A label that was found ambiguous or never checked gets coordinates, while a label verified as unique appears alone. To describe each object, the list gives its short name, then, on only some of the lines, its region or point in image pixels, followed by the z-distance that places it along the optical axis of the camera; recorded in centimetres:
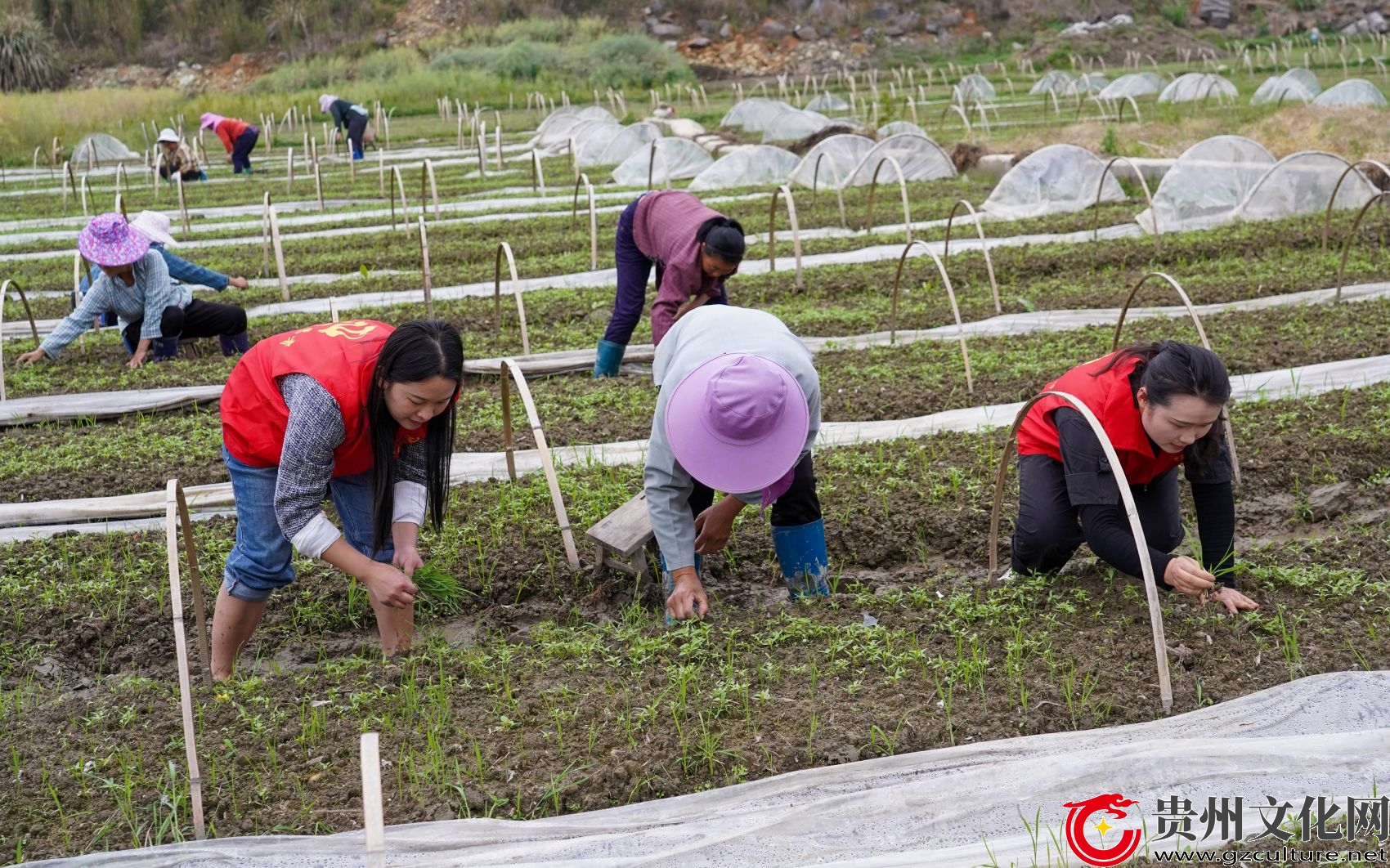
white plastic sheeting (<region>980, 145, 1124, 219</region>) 1078
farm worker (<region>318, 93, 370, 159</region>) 1798
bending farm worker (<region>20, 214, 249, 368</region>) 627
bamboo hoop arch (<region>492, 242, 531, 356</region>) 595
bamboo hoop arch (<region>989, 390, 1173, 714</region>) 268
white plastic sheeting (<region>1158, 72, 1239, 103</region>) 1945
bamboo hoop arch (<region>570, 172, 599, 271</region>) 855
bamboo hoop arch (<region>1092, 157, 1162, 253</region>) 805
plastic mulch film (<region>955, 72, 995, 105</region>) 2264
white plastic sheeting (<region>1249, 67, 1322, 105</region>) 1823
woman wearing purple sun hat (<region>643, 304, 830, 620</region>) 279
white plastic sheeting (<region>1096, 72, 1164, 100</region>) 2275
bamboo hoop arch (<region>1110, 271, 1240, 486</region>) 381
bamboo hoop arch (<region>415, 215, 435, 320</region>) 690
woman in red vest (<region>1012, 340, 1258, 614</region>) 285
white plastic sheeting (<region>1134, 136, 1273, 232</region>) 955
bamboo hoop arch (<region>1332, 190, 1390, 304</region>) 645
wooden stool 372
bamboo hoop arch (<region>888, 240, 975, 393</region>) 517
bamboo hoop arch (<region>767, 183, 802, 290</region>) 743
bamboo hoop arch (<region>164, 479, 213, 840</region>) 253
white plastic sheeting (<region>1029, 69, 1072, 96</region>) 2361
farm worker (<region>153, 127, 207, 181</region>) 1518
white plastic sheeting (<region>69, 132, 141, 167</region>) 1905
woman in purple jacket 502
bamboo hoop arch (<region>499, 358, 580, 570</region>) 366
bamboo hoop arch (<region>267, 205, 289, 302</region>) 775
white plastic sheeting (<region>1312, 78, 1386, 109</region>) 1599
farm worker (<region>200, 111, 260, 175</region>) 1686
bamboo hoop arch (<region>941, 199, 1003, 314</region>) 661
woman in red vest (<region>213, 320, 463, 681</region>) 280
